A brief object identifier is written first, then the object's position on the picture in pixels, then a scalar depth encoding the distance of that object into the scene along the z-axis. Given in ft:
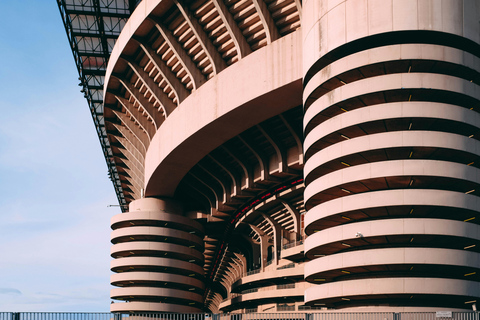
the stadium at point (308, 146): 129.29
